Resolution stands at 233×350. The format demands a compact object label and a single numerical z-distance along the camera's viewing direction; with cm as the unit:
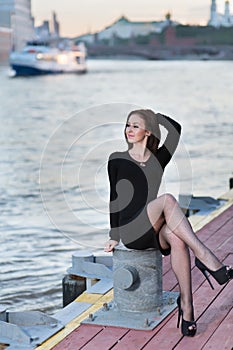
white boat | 6299
